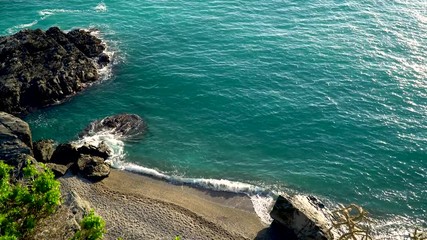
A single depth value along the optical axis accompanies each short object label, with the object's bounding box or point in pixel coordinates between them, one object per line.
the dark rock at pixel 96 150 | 57.66
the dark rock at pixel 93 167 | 53.66
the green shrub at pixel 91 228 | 32.09
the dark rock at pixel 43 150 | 56.74
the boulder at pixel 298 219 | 44.91
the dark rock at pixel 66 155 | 56.53
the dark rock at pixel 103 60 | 81.06
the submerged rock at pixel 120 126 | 64.56
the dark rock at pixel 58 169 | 52.88
